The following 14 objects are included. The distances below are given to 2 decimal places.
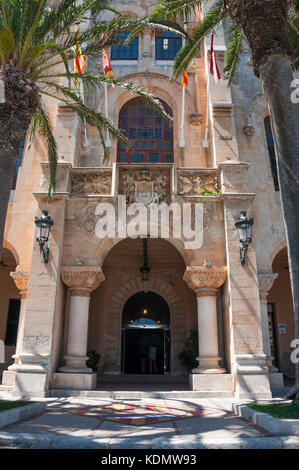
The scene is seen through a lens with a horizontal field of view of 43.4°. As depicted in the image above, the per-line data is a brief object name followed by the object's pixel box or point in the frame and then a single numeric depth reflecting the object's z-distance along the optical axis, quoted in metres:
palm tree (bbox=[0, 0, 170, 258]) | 7.56
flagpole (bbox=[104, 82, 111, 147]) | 13.59
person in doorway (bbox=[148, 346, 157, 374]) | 14.03
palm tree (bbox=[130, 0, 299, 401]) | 6.51
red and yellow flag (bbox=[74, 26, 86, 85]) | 8.61
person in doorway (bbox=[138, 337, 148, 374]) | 14.32
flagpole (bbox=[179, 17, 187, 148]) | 13.30
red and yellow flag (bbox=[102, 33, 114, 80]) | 11.62
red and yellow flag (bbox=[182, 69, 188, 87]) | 12.24
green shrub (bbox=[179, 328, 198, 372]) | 12.30
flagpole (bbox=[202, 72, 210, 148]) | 13.30
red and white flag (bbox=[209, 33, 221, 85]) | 11.76
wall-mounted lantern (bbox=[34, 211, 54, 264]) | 10.11
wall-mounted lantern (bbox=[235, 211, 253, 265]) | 10.13
